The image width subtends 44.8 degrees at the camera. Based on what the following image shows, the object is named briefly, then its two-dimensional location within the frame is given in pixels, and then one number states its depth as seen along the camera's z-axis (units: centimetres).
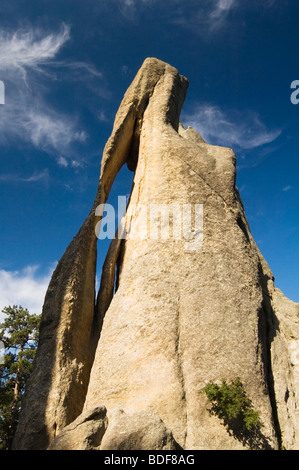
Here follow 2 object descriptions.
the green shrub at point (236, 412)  732
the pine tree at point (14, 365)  1648
